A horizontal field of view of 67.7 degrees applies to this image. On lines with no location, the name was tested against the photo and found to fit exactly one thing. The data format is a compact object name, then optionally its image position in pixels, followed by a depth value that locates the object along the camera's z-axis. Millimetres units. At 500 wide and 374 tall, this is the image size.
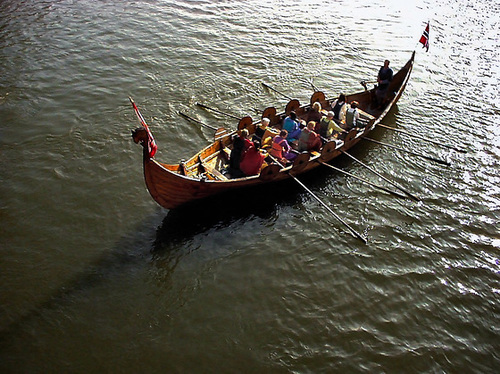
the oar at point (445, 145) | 14761
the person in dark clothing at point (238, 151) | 11820
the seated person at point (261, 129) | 13328
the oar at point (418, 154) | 13688
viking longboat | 9992
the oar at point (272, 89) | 17478
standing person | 16734
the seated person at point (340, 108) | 14875
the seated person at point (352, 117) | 14812
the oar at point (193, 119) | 14524
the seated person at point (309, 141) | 13250
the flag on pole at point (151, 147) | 9184
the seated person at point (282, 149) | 12914
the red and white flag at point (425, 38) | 16948
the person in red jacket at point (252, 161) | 11773
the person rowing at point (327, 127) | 14039
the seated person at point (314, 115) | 15148
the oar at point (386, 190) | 12445
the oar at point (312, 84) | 18262
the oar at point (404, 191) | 12468
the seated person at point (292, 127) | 13789
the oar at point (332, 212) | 11281
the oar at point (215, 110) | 15081
